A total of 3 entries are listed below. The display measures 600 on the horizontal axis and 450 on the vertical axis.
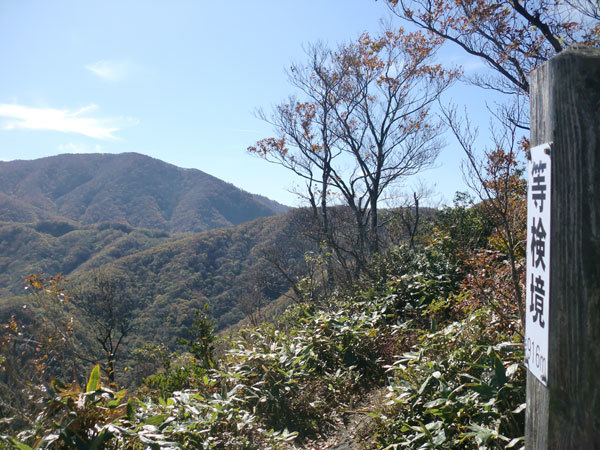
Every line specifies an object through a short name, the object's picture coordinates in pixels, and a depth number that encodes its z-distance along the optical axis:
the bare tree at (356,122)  13.91
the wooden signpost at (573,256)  1.04
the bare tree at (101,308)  12.50
